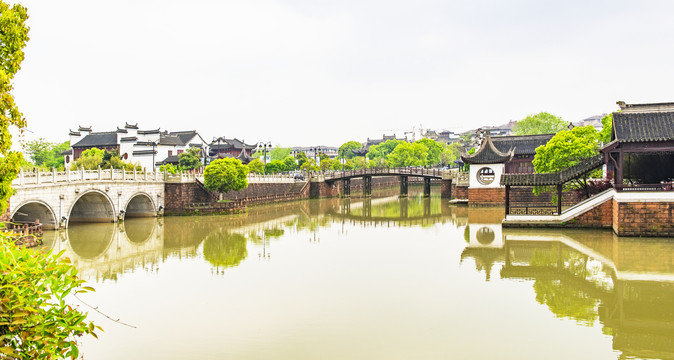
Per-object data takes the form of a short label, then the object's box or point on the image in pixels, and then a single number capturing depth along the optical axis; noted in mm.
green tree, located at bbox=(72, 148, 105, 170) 46681
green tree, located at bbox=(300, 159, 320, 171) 62894
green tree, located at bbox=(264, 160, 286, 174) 64438
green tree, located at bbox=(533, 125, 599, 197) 27562
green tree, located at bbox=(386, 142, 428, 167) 72000
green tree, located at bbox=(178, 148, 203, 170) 54188
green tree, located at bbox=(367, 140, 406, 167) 95088
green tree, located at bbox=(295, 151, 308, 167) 74688
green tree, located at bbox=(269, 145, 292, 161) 94562
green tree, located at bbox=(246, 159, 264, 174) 58178
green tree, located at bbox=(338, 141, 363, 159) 100312
